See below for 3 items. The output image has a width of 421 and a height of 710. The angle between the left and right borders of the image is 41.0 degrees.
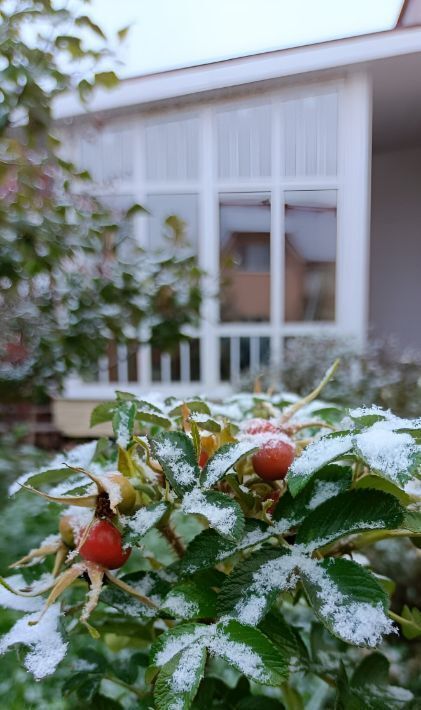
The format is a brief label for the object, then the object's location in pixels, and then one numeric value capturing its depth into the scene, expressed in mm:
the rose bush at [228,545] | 271
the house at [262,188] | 3844
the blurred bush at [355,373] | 2662
